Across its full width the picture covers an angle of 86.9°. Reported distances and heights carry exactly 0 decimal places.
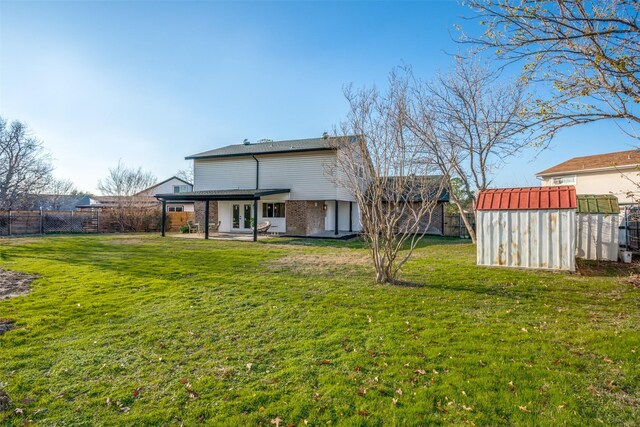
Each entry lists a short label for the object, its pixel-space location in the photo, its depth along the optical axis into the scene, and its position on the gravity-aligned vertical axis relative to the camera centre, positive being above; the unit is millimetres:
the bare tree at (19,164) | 20047 +3312
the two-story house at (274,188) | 19750 +1878
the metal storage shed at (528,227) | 9266 -258
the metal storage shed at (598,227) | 11305 -291
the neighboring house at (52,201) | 23573 +1426
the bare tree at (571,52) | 4398 +2434
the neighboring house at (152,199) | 25969 +1842
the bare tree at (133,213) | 25266 +331
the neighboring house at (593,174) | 20031 +2913
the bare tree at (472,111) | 14039 +4557
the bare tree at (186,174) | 47062 +6287
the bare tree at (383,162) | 7707 +1329
